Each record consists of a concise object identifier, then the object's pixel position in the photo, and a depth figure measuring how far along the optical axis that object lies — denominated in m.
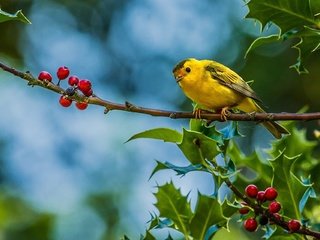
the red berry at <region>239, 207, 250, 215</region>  4.73
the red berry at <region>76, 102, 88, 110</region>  4.32
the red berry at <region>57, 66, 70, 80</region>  4.50
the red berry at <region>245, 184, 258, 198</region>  4.65
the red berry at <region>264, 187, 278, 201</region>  4.59
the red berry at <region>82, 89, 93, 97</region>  4.22
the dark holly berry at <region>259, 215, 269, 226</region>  4.59
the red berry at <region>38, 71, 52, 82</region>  4.14
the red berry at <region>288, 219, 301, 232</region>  4.48
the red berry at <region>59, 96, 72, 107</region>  4.32
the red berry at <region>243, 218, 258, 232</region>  4.58
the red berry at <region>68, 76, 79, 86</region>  4.33
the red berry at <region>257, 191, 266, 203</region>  4.62
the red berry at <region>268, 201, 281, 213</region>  4.56
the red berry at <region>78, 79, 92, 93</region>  4.23
